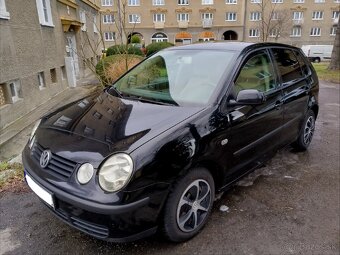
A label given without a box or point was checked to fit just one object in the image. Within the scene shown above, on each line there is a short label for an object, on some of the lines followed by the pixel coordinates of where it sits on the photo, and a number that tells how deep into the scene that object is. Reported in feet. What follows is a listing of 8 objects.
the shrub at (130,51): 44.04
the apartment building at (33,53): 21.95
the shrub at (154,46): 59.11
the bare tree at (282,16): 123.54
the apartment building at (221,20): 136.98
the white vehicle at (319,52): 95.22
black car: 6.60
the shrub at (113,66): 28.89
